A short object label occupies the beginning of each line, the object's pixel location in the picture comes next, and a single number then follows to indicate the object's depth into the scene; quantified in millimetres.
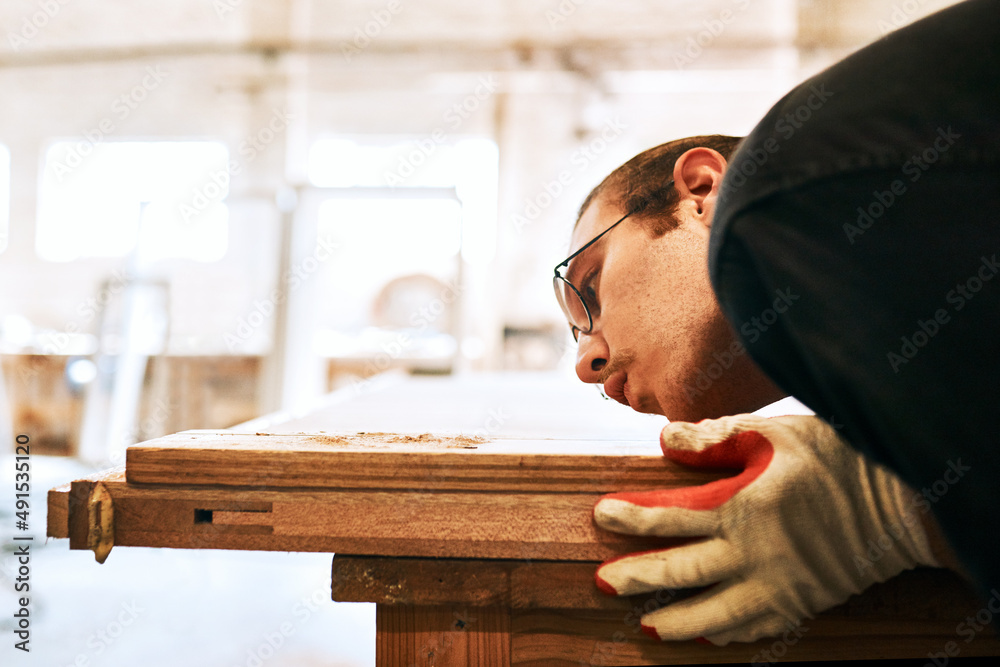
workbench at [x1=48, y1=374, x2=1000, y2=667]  589
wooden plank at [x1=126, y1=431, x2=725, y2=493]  590
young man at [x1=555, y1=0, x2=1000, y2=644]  396
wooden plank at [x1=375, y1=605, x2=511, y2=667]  613
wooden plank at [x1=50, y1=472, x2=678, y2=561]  592
